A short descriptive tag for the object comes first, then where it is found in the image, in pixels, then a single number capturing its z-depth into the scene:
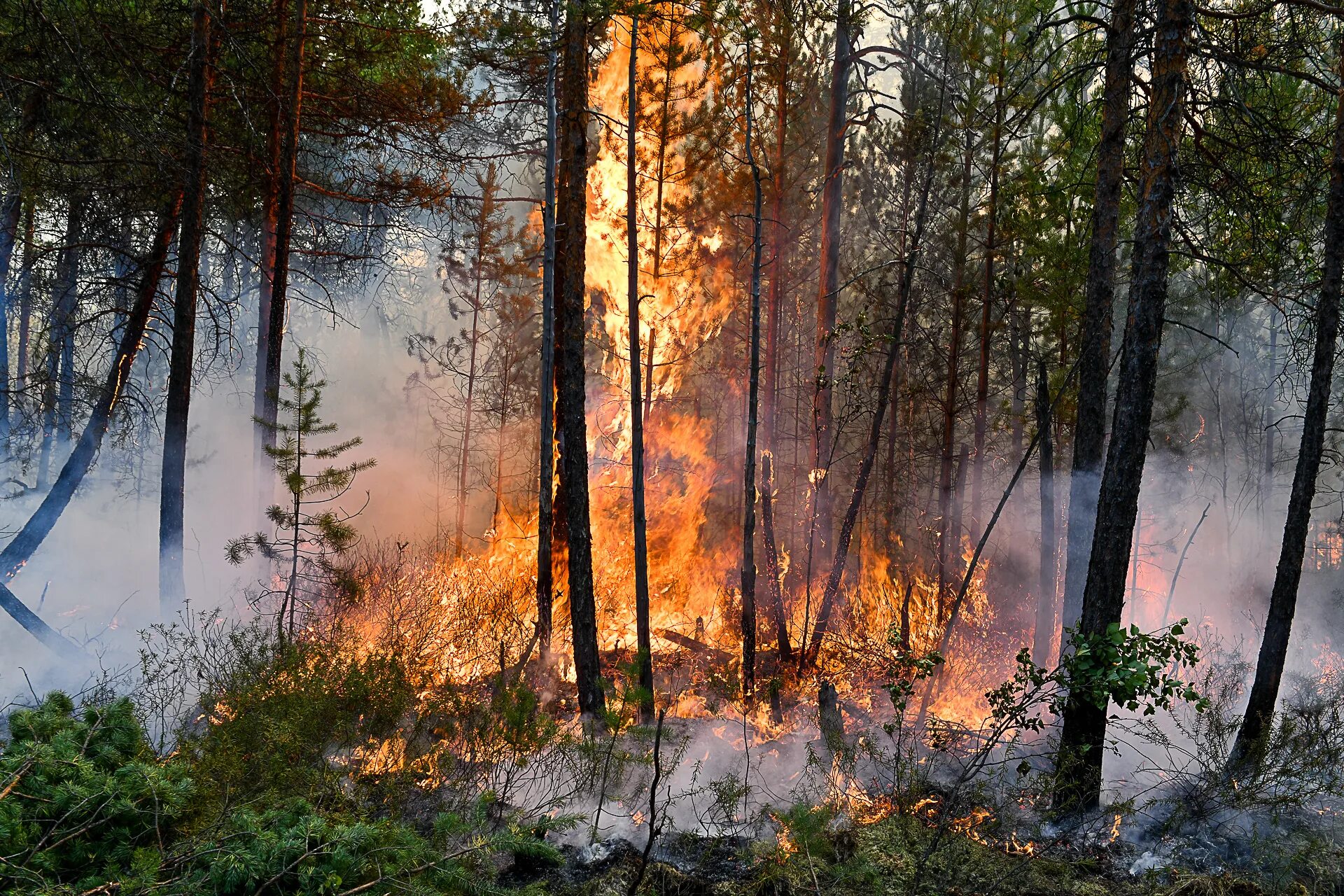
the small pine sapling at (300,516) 9.13
